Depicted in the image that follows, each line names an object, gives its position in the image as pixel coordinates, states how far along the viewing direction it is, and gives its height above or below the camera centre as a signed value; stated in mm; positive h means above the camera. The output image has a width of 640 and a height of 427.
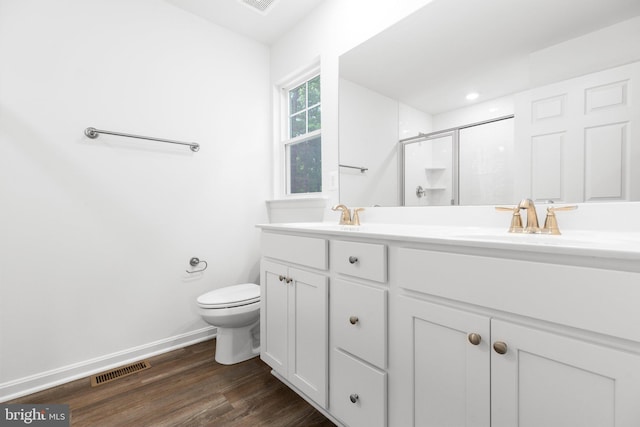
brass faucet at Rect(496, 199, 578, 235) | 1070 -46
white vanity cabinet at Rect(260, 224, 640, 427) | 629 -346
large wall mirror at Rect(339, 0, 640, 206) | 1016 +450
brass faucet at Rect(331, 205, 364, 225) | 1797 -46
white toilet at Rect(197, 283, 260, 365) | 1790 -690
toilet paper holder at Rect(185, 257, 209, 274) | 2152 -394
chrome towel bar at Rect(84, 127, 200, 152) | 1721 +459
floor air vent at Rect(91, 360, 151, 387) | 1695 -985
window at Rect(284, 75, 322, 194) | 2334 +561
